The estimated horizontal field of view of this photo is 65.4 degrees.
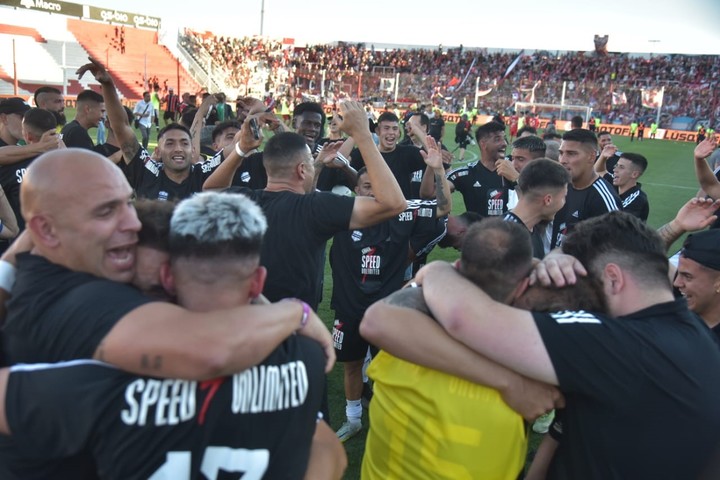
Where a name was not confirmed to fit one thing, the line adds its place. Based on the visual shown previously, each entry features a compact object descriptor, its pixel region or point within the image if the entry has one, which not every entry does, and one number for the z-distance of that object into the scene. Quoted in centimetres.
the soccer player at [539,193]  385
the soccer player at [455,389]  201
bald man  155
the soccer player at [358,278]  472
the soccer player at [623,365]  190
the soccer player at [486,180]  684
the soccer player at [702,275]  303
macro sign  3962
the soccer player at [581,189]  563
